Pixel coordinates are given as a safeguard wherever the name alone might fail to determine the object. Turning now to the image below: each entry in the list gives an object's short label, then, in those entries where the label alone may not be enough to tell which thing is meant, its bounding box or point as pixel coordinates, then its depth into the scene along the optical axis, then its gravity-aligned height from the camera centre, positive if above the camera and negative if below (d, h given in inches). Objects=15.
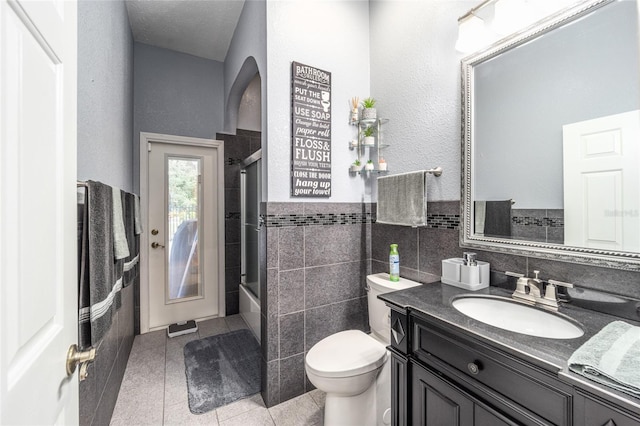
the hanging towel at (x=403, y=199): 62.0 +3.5
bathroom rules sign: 69.4 +22.0
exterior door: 108.4 -8.0
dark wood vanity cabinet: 28.8 -21.7
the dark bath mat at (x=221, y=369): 69.9 -46.9
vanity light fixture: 45.7 +35.3
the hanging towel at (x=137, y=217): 75.7 -0.6
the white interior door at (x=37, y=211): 16.1 +0.3
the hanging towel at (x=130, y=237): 62.2 -5.9
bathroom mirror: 37.8 +12.2
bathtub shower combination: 98.7 -10.4
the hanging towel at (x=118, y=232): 49.8 -3.2
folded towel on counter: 23.5 -14.3
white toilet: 52.5 -32.7
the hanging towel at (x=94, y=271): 37.8 -8.1
